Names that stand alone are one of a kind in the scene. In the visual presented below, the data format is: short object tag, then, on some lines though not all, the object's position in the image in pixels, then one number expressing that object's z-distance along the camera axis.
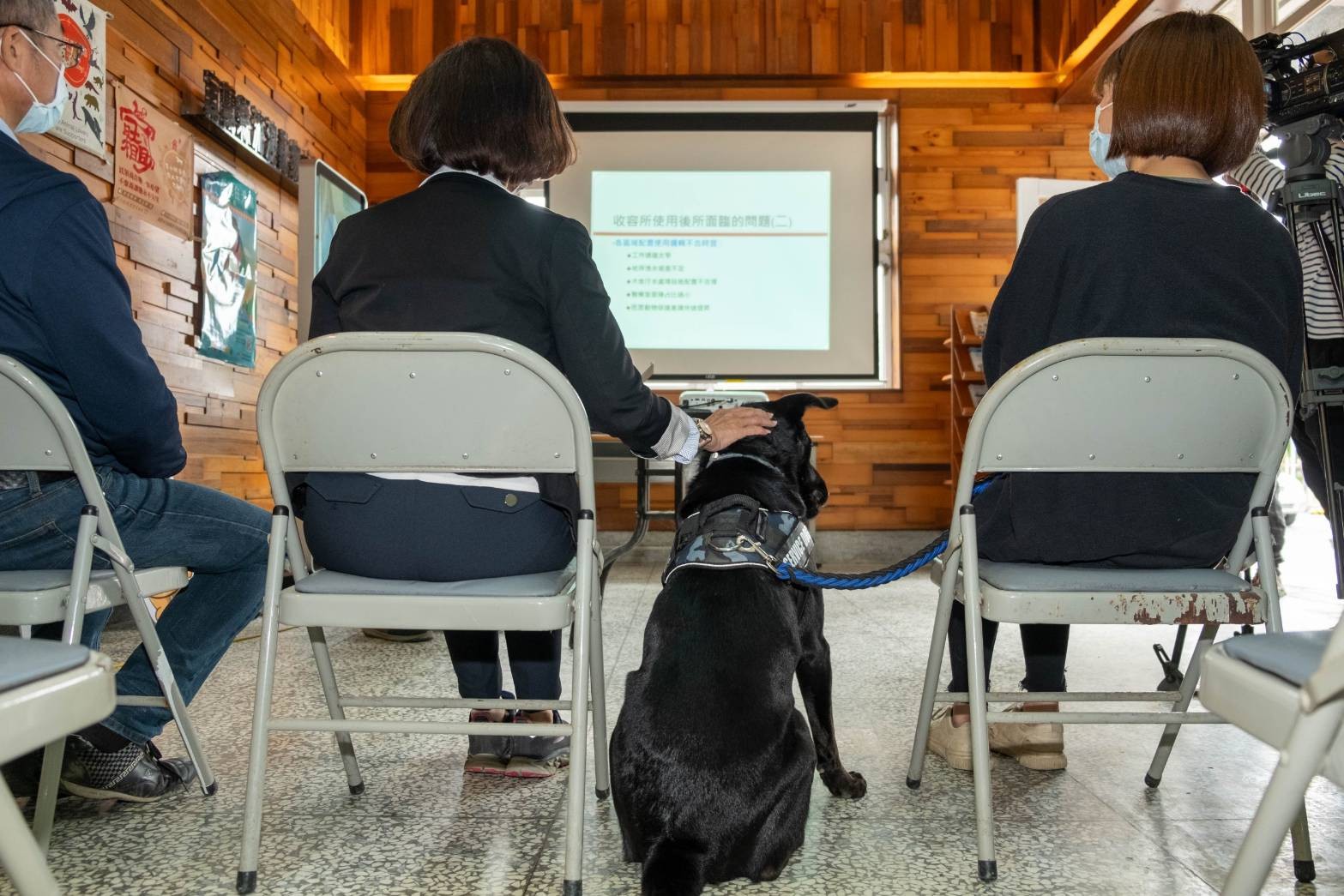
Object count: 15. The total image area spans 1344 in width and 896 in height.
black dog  1.13
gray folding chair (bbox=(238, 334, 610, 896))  1.20
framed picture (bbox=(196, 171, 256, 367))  4.02
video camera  1.90
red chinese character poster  3.42
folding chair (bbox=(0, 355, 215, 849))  1.26
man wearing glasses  1.37
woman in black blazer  1.35
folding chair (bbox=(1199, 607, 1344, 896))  0.59
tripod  1.92
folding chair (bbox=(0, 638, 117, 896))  0.59
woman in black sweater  1.37
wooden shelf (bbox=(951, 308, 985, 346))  5.27
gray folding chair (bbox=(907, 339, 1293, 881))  1.21
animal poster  3.05
